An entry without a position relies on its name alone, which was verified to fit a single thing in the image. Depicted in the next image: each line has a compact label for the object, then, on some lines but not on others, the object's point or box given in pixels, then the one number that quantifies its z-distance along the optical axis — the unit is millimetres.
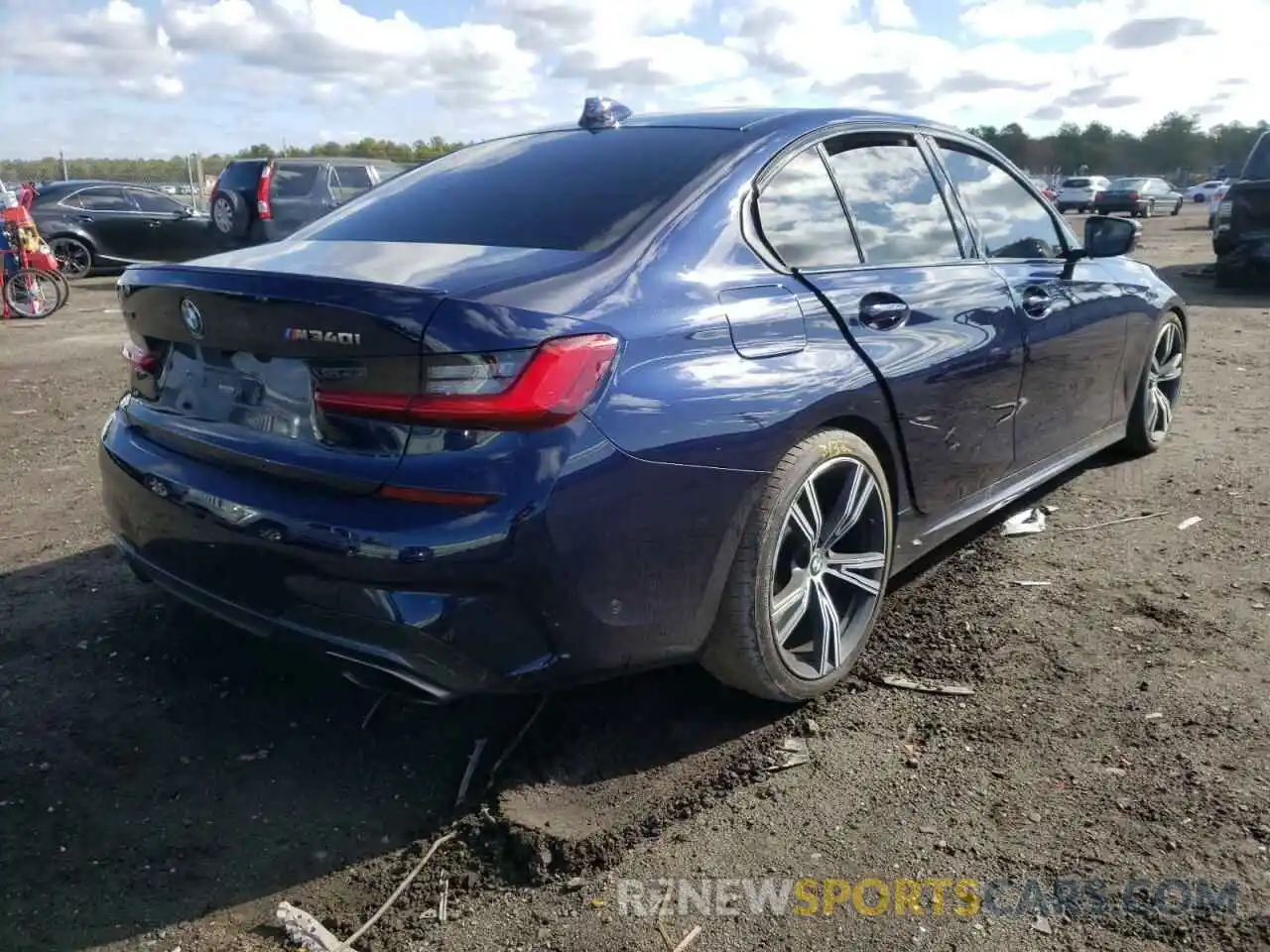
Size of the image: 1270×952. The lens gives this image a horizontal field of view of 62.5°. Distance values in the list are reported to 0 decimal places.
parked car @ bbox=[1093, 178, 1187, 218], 39156
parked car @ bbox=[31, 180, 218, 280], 15641
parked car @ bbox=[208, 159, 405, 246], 14742
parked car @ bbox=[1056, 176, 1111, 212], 41781
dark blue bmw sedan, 2191
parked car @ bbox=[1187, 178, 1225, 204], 52000
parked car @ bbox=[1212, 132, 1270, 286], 11938
